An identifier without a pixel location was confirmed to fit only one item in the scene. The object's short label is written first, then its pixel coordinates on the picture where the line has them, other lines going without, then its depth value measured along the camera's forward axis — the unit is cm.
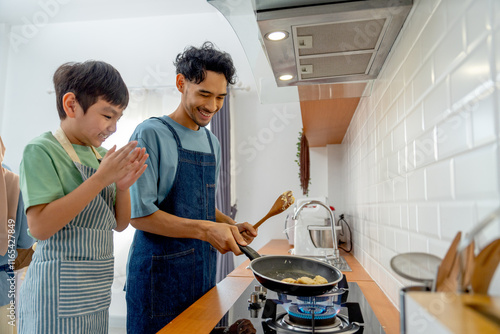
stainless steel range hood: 74
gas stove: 73
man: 106
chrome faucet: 156
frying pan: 95
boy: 88
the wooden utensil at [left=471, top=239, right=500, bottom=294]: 24
